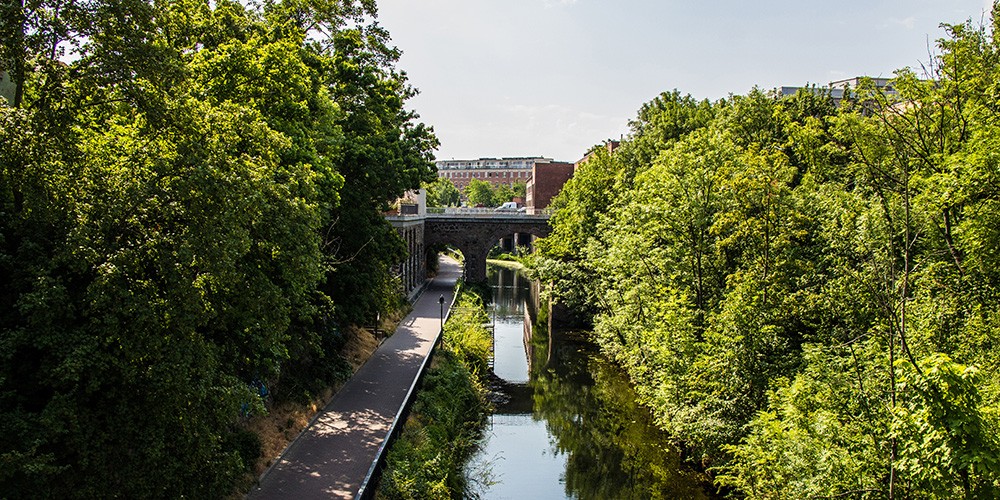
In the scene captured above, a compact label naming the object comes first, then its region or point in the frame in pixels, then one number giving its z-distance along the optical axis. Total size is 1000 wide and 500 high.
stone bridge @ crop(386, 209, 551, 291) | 53.50
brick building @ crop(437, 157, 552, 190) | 156.38
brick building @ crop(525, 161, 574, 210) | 79.50
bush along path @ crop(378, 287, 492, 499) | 14.05
